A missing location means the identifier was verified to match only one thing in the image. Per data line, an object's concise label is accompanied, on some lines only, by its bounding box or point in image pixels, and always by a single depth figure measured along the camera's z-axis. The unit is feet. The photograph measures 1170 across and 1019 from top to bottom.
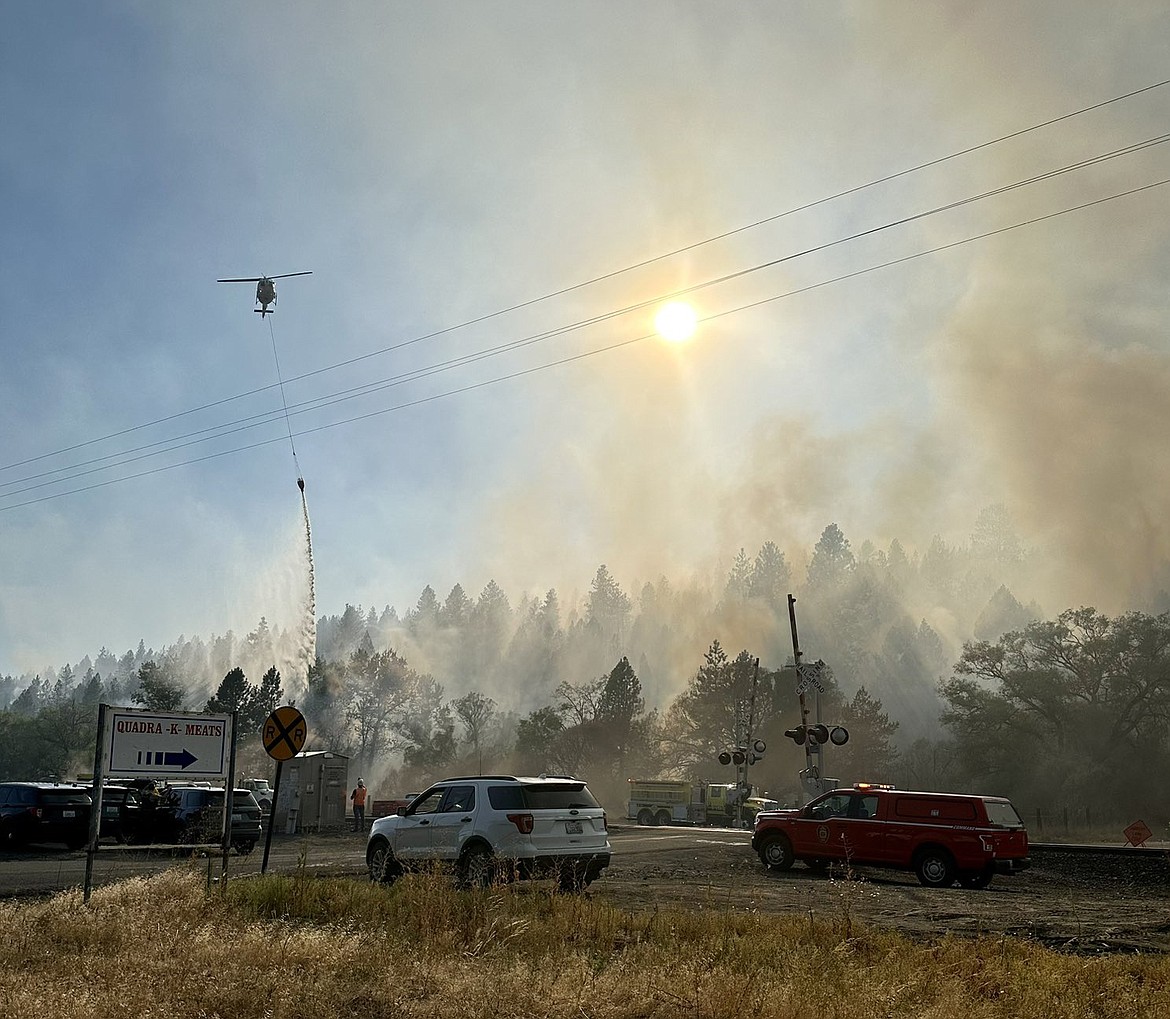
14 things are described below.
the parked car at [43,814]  74.74
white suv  44.91
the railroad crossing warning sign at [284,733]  43.32
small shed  116.26
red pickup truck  57.72
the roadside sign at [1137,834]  98.90
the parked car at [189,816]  73.41
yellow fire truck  184.34
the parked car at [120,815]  75.36
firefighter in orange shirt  110.70
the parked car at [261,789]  126.31
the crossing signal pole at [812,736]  93.71
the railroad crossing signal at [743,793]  128.06
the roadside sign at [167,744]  40.98
